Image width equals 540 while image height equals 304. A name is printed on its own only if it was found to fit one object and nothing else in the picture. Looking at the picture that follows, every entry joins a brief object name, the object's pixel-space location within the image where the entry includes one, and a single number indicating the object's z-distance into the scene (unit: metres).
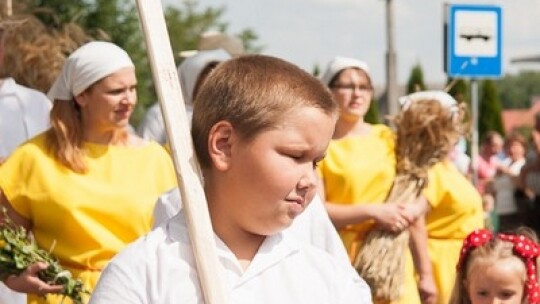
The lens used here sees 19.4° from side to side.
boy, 2.94
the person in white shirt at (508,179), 18.34
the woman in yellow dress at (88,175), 5.80
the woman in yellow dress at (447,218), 7.78
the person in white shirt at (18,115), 7.66
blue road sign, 11.93
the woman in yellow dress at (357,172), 7.08
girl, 5.13
